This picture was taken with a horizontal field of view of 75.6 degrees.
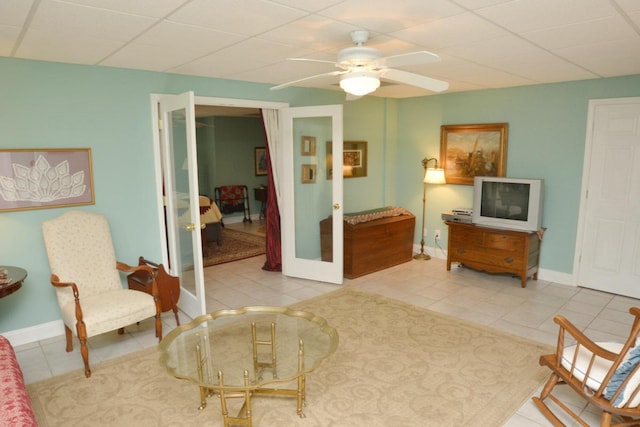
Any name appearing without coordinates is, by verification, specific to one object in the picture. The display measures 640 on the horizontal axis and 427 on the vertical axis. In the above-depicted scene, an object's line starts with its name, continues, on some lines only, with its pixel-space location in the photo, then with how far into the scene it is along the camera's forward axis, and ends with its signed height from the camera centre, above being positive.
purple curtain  5.29 -1.01
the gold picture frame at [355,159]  5.69 -0.03
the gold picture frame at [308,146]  4.98 +0.13
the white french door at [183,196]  3.54 -0.36
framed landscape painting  5.18 +0.07
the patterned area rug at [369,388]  2.46 -1.53
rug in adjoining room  5.98 -1.44
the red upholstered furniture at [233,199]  8.82 -0.89
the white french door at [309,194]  4.80 -0.44
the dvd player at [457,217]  5.21 -0.78
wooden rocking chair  2.01 -1.16
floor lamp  5.61 -0.31
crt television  4.71 -0.55
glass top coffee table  2.28 -1.19
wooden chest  5.03 -1.10
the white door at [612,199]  4.26 -0.47
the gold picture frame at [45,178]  3.26 -0.17
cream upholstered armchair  3.01 -1.00
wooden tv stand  4.69 -1.11
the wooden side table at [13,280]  2.76 -0.84
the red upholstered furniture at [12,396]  1.86 -1.15
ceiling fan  2.38 +0.53
